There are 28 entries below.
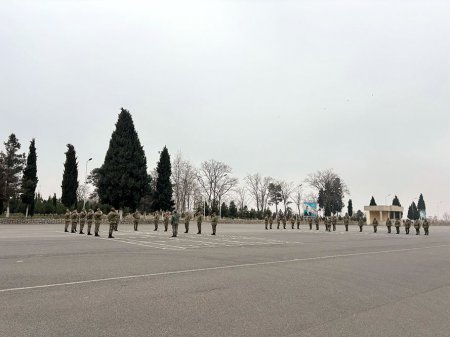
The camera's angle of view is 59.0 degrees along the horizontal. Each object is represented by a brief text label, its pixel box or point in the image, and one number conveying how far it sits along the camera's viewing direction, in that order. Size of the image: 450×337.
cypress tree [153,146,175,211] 68.25
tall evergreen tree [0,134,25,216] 49.38
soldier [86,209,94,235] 25.98
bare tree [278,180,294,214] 114.44
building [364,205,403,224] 87.61
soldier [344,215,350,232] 48.25
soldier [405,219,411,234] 45.12
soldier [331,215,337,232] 47.72
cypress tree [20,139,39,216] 53.28
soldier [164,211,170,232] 33.72
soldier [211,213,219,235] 29.18
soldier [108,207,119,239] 23.67
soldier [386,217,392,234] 45.73
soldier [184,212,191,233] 29.92
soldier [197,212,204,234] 29.28
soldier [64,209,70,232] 29.88
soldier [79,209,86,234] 27.44
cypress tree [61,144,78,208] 63.72
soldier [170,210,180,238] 25.78
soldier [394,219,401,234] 44.88
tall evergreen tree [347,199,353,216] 130.56
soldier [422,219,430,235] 42.84
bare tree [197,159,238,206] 95.38
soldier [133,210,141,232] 33.96
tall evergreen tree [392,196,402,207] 139.62
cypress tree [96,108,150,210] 53.47
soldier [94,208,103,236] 24.72
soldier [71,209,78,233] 28.97
